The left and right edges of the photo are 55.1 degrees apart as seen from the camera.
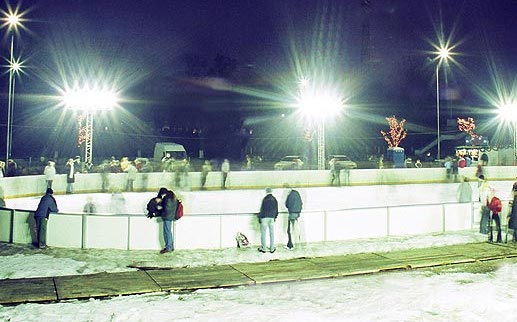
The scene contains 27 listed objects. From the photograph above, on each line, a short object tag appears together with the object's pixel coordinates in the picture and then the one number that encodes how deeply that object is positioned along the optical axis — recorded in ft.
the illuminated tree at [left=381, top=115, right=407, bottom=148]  258.65
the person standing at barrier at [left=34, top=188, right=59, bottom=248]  36.96
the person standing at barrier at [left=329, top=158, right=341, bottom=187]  88.60
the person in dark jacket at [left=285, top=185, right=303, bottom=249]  38.14
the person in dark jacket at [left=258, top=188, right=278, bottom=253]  36.40
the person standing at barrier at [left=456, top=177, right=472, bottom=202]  68.80
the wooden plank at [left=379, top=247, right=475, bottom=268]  32.68
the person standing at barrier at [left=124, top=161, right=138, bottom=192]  74.54
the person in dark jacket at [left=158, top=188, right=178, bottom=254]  35.65
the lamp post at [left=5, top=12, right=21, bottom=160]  77.56
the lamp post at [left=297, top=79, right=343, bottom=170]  94.84
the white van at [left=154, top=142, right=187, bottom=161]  122.31
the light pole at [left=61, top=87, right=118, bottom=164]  85.30
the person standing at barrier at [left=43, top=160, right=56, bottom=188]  67.87
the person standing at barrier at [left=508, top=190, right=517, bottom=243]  39.11
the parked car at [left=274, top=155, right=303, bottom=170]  115.26
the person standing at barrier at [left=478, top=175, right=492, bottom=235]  43.09
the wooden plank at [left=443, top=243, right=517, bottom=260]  35.08
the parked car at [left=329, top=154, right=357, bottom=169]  126.51
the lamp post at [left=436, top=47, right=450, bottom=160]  113.39
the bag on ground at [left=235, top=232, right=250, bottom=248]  37.70
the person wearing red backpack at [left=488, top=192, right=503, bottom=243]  40.52
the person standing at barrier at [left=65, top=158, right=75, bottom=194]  70.95
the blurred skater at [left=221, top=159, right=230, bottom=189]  82.12
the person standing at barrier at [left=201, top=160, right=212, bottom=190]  82.02
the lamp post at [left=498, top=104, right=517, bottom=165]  109.54
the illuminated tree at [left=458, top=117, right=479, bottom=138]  257.96
